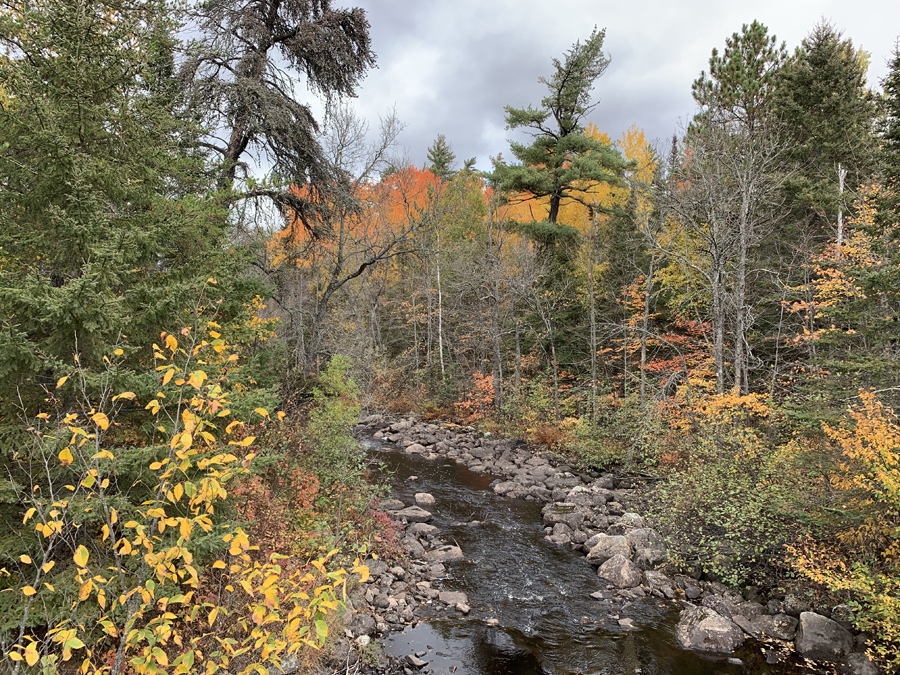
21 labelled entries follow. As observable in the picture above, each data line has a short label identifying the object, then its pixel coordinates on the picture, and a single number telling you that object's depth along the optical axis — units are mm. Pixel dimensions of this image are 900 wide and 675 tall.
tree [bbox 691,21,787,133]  15656
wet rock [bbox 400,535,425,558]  8844
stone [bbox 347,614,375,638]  6305
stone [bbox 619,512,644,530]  10164
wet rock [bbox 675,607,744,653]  6422
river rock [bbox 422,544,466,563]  8805
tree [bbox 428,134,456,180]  34938
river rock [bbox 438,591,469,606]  7387
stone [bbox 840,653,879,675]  5588
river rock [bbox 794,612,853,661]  5969
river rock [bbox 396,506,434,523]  10656
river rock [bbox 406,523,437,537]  9875
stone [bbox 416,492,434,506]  11900
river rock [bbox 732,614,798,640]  6471
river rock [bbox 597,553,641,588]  7984
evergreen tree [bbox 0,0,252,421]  3799
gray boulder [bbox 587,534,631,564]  8766
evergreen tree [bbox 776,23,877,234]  14289
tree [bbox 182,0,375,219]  8750
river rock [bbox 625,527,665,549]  8905
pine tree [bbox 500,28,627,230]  18969
